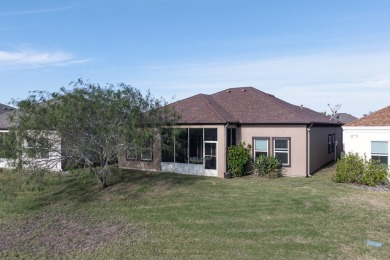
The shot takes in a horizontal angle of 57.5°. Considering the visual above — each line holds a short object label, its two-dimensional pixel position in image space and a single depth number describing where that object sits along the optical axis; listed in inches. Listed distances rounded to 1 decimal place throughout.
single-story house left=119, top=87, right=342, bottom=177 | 758.5
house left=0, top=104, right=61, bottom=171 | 551.8
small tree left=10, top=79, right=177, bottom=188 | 543.8
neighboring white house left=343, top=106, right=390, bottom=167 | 691.4
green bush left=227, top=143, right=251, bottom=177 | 757.9
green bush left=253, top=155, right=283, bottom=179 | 745.0
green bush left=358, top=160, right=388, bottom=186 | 643.5
